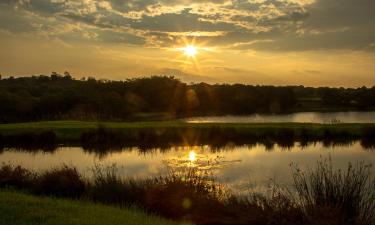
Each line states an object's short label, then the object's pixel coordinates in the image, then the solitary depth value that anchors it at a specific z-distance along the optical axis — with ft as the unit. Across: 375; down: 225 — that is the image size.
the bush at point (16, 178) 57.06
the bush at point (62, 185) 54.13
